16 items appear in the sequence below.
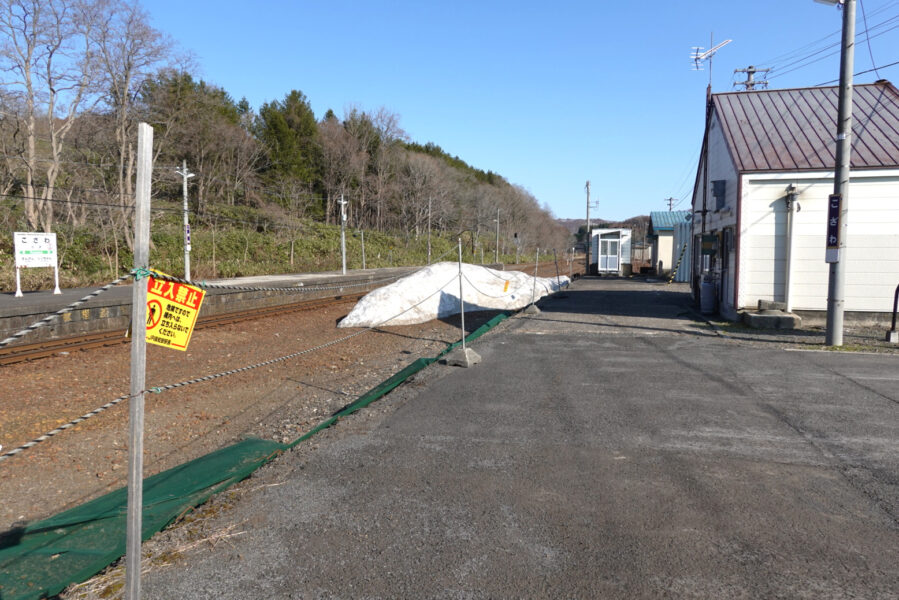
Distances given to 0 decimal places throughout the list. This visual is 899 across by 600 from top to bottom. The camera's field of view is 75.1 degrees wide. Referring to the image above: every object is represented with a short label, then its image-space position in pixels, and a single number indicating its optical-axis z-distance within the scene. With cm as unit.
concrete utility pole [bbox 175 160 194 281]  2551
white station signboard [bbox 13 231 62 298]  1697
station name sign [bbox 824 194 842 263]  1098
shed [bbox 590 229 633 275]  3825
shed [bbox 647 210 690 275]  3684
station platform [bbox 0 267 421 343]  1295
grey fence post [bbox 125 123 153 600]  266
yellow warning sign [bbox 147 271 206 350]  301
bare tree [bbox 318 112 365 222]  5856
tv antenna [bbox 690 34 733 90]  1877
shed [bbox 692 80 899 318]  1309
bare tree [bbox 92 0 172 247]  2997
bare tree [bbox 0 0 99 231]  2623
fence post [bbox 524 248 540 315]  1631
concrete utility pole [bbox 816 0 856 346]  1082
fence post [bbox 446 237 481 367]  942
